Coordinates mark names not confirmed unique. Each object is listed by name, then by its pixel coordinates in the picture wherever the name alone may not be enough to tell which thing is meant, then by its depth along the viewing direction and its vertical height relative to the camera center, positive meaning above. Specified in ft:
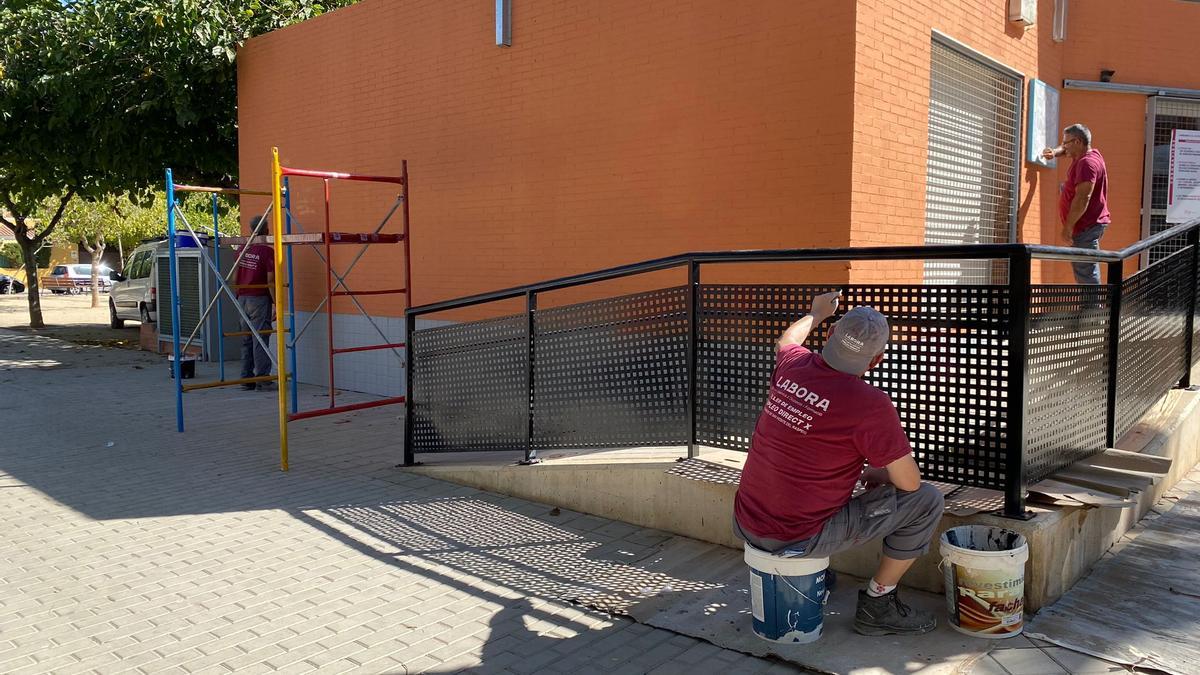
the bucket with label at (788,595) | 12.42 -4.33
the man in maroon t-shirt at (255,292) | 36.27 -0.67
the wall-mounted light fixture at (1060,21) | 30.63 +8.65
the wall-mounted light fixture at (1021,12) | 27.94 +8.18
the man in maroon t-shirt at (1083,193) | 24.30 +2.34
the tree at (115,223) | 104.99 +6.47
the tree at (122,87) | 41.75 +8.77
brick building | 22.40 +4.65
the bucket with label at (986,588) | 12.27 -4.15
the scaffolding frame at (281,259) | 23.44 +0.48
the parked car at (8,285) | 136.36 -1.76
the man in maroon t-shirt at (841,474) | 11.81 -2.63
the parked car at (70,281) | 141.79 -1.09
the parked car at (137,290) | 53.42 -0.97
